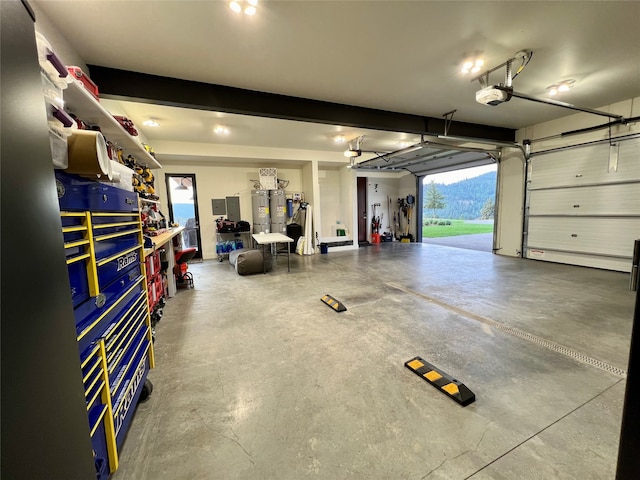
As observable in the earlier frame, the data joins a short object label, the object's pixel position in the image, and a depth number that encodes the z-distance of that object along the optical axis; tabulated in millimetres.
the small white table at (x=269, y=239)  5312
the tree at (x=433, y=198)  16016
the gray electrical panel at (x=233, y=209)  7612
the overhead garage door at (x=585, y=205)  4676
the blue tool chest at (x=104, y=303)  1046
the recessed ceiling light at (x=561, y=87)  3735
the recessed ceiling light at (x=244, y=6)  2086
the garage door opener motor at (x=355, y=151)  6172
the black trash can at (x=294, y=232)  7969
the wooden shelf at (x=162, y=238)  2679
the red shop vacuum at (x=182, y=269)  4480
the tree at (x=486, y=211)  16719
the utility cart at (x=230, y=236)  7219
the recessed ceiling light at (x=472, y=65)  3041
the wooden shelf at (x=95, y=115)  1680
